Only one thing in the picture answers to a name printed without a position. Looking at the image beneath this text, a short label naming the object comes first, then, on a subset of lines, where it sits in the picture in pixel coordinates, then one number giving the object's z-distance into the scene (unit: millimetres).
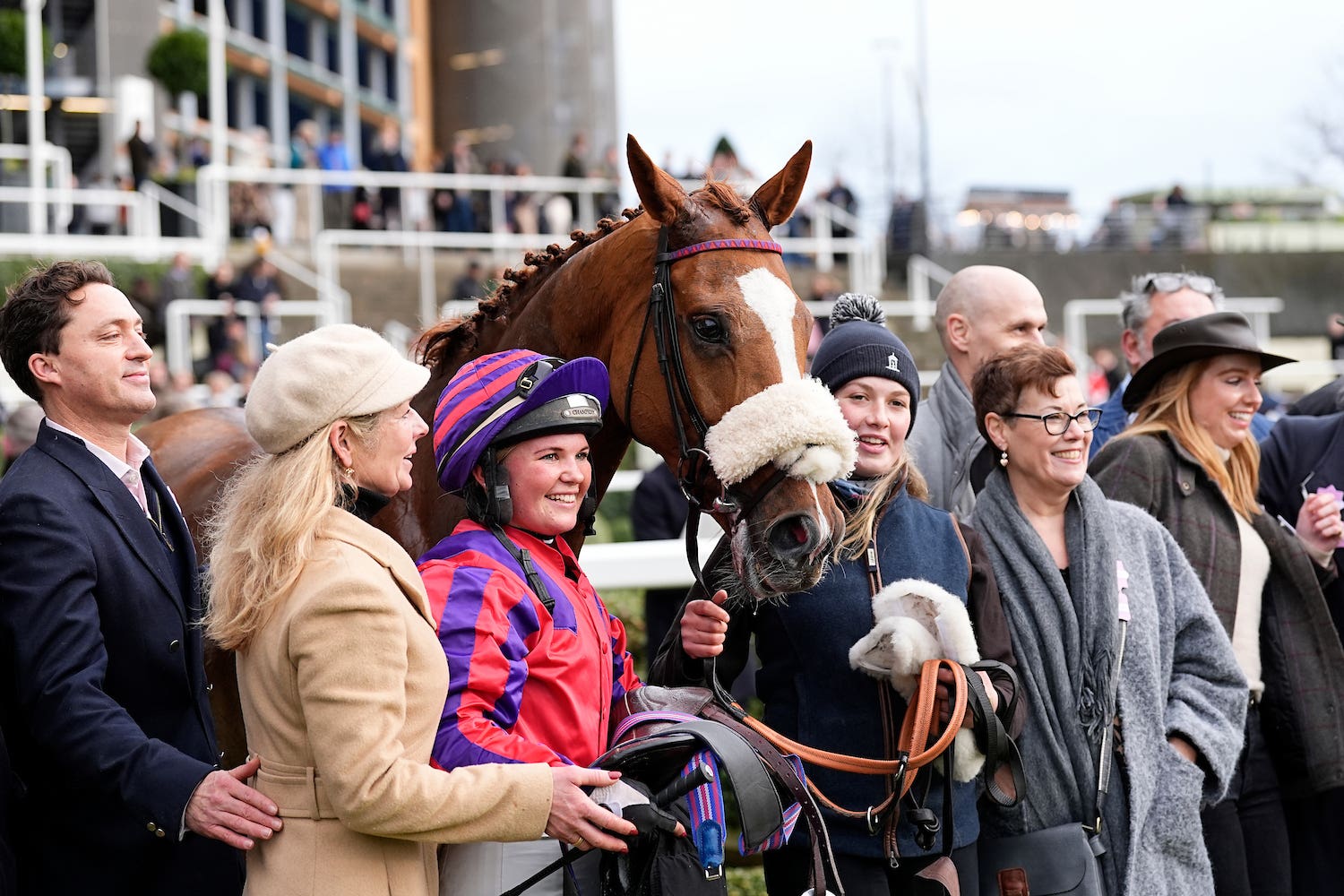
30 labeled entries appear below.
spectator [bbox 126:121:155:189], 16203
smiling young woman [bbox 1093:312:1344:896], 3752
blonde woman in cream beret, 2225
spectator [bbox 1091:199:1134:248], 25641
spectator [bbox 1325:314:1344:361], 17578
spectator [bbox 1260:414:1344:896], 3961
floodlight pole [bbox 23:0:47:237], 14641
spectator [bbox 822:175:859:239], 21734
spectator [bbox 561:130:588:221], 19266
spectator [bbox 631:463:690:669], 6891
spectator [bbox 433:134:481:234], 17684
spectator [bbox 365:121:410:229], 18203
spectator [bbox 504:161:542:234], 17828
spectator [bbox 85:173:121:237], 15508
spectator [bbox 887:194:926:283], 22062
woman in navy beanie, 2998
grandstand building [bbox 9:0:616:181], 22391
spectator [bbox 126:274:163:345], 13219
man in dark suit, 2537
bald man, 4047
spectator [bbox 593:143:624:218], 18406
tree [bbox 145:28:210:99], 21641
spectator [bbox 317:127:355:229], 17703
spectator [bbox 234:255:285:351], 13281
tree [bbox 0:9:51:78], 20359
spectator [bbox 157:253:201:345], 13453
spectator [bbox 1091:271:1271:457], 4945
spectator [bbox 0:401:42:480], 5871
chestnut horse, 2807
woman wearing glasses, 3295
